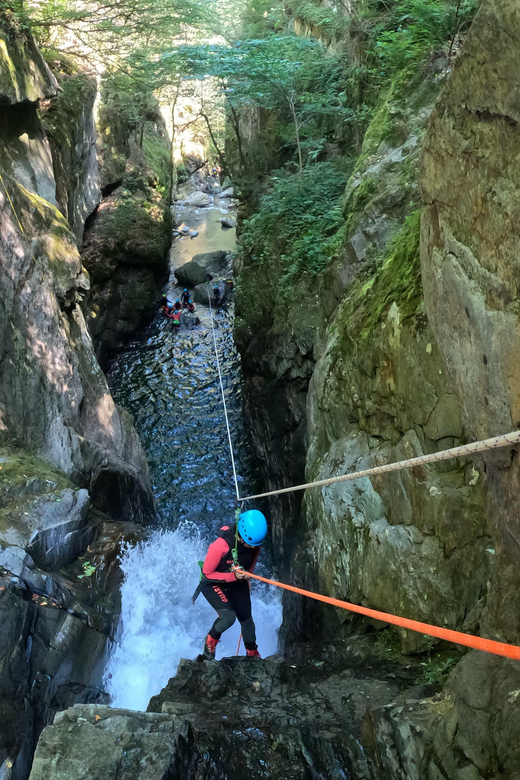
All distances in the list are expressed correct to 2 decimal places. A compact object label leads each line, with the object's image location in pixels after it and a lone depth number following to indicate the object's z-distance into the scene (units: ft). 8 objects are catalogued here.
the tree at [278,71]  35.14
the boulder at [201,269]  72.74
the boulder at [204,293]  68.27
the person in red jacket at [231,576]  19.53
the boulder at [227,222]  100.17
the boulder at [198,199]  116.88
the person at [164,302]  64.54
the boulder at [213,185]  128.98
